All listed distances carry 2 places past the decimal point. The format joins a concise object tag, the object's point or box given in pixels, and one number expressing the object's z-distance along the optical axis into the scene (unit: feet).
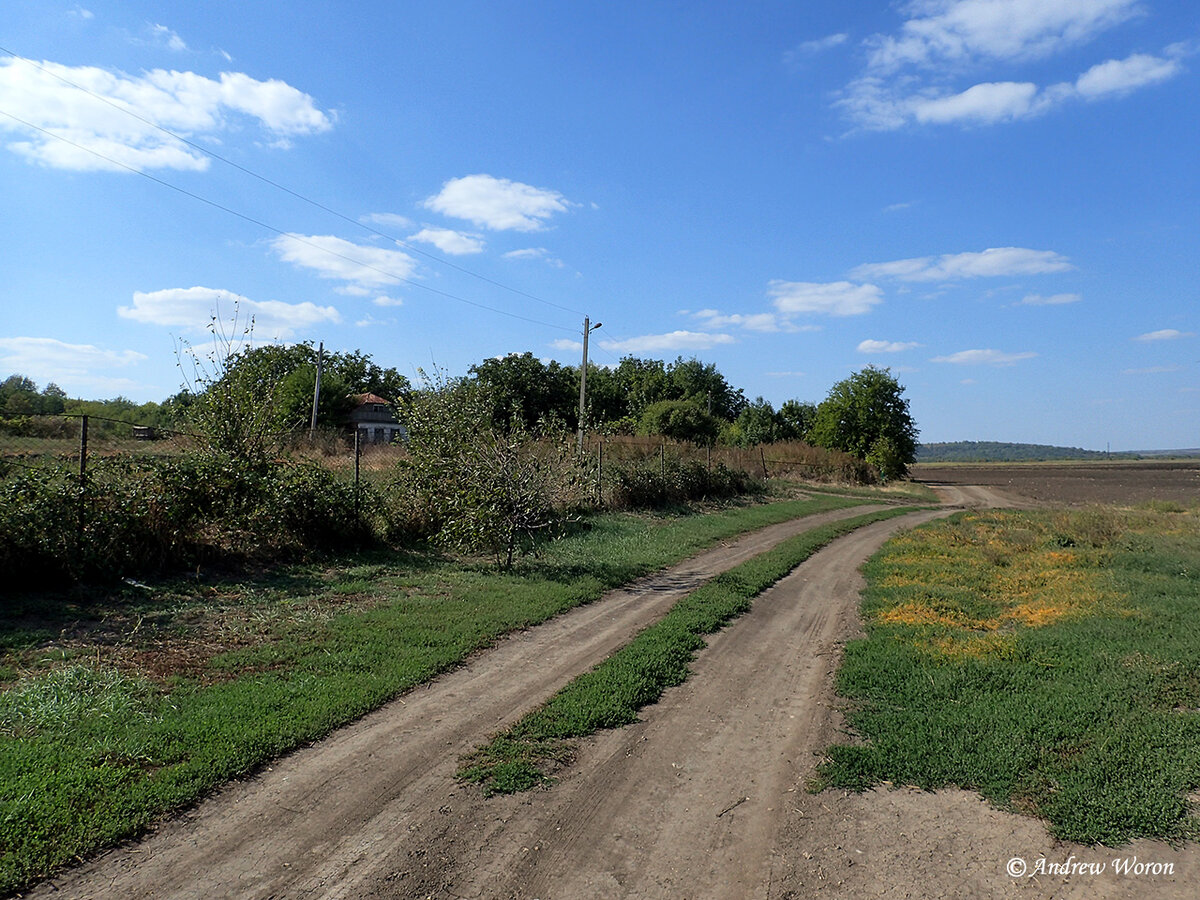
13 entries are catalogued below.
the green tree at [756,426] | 188.29
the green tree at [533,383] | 135.95
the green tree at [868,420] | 175.32
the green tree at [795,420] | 211.00
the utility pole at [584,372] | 77.66
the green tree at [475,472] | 37.65
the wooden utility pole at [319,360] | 98.96
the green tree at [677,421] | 139.33
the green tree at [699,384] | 205.87
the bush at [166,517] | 26.37
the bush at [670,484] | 69.53
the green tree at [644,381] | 193.57
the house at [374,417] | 163.02
